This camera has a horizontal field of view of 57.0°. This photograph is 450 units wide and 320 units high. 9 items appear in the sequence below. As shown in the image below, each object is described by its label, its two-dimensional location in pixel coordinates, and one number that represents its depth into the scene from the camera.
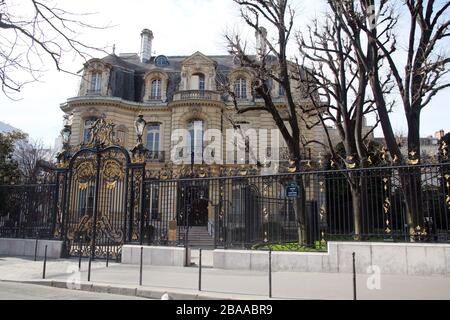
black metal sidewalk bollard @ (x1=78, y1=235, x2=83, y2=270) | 11.47
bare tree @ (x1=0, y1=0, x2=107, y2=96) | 8.38
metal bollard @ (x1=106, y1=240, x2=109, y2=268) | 12.24
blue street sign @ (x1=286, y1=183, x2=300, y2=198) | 11.55
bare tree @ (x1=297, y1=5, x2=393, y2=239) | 15.16
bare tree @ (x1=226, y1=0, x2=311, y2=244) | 15.09
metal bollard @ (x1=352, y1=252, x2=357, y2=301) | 6.82
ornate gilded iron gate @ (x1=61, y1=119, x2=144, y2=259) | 13.60
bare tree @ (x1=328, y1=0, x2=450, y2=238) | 12.89
